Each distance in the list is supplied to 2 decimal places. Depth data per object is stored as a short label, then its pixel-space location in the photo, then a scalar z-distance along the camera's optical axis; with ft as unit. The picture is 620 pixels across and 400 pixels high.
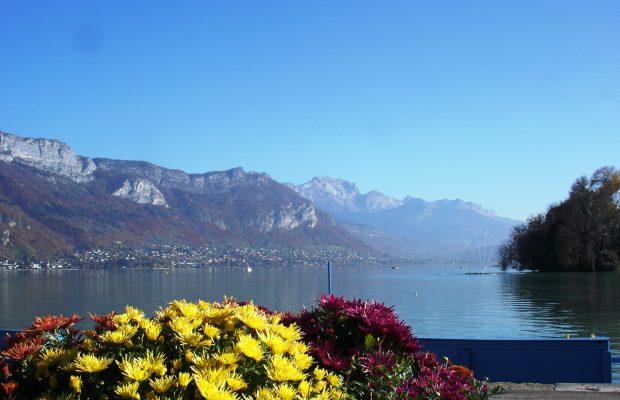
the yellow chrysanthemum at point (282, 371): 11.95
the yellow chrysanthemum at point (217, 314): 14.46
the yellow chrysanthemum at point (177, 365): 12.38
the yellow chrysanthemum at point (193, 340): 12.90
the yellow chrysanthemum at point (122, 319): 14.12
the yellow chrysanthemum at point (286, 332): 13.78
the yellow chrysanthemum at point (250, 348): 12.31
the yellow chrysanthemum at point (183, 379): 11.45
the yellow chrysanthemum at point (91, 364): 12.07
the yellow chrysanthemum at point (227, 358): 11.98
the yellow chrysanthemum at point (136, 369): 11.43
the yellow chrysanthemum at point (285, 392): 11.59
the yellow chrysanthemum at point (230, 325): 14.08
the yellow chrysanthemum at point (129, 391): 11.18
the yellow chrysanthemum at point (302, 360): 12.87
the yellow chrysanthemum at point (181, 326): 13.11
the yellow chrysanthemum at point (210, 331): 13.37
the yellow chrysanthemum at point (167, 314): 14.74
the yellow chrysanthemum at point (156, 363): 11.80
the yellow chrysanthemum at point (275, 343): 12.88
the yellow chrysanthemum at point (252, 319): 13.84
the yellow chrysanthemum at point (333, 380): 13.93
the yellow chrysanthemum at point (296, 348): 13.34
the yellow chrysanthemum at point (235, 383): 11.38
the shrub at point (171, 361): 11.61
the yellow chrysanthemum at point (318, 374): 13.47
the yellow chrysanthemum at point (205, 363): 11.99
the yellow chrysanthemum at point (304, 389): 12.17
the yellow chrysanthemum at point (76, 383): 11.98
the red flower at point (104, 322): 14.65
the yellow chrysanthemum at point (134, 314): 14.53
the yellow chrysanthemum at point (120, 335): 12.91
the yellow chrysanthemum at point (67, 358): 12.72
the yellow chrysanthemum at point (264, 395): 11.48
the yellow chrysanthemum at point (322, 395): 12.19
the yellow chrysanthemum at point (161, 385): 11.32
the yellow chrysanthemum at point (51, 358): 13.14
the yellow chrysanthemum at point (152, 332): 13.17
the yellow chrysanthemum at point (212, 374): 11.38
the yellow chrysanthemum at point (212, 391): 10.67
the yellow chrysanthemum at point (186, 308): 14.64
